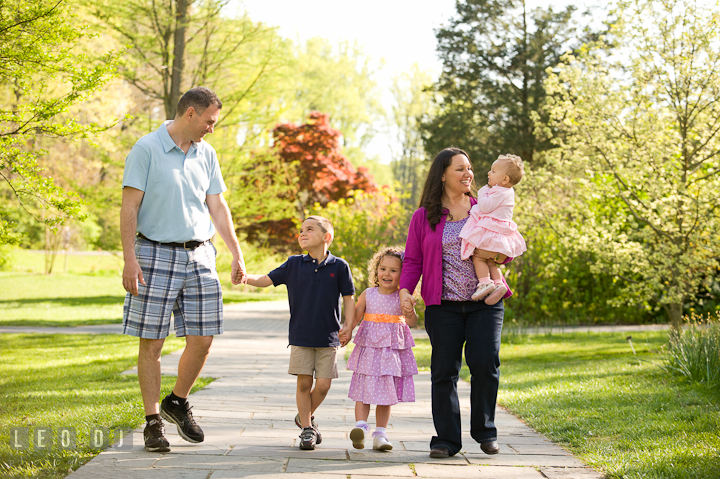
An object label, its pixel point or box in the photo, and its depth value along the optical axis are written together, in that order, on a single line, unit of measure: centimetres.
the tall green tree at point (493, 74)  2347
